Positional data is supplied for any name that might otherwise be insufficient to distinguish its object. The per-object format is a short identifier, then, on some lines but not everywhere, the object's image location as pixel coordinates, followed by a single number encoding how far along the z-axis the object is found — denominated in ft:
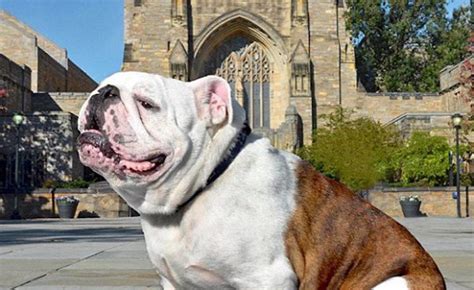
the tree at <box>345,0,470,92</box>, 143.33
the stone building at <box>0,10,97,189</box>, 97.14
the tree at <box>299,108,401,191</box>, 90.68
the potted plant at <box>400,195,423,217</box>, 74.74
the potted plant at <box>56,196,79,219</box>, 74.79
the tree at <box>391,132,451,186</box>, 86.48
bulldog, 8.78
